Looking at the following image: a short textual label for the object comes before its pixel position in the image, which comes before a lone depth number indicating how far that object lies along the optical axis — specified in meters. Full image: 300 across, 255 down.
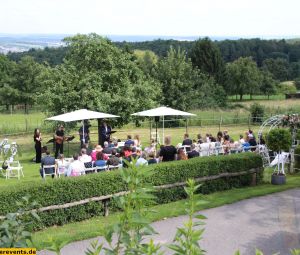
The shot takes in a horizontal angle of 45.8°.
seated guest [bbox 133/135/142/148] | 12.93
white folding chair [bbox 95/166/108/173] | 9.85
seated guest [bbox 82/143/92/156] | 11.88
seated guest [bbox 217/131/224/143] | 13.55
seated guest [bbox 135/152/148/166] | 10.91
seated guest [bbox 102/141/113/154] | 11.76
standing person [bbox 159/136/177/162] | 9.89
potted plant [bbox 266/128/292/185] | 10.47
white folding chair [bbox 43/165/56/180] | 10.52
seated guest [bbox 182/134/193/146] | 13.05
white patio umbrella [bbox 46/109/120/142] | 13.51
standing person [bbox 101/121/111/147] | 14.57
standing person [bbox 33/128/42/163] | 13.60
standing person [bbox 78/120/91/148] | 15.05
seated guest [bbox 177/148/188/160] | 10.17
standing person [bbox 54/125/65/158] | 14.14
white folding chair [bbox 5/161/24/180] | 11.62
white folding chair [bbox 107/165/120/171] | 10.00
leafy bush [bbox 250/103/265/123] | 25.87
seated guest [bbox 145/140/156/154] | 12.02
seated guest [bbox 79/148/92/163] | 10.41
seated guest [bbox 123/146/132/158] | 10.87
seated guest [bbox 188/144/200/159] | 10.63
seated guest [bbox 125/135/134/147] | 12.48
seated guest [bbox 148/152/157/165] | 9.95
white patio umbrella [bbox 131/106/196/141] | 14.12
